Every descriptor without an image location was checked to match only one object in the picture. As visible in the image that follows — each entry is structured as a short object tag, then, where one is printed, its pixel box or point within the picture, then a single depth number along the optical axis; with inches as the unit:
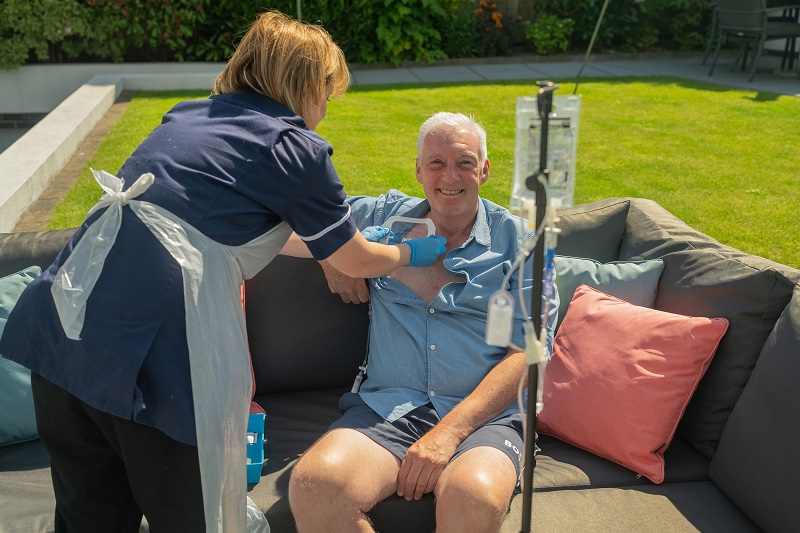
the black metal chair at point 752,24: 318.3
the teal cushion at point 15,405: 96.3
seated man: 82.0
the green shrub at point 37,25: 346.6
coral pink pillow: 94.9
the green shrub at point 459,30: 390.0
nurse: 66.3
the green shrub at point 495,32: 399.9
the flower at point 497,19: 406.3
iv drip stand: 48.1
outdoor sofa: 86.0
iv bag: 51.1
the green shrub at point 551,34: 395.9
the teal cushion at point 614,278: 108.8
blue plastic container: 91.6
